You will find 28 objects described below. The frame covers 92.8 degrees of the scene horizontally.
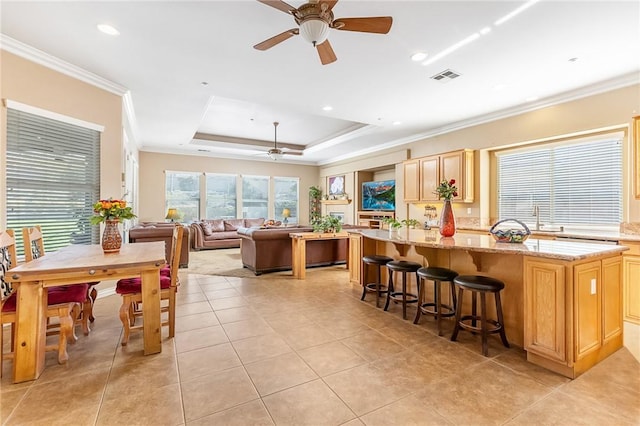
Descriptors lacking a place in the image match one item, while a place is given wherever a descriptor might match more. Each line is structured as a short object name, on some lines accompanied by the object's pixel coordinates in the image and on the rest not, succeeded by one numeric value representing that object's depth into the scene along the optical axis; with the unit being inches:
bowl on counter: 109.1
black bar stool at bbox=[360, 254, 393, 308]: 147.8
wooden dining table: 83.8
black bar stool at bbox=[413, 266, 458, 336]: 115.2
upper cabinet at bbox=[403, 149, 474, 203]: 224.7
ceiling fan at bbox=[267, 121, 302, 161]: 277.7
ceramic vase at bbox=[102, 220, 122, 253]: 112.4
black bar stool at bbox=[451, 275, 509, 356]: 99.1
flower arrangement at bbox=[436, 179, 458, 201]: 133.0
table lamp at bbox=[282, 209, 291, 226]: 407.8
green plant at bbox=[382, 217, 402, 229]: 160.6
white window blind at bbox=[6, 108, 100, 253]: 131.3
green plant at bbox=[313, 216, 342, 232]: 223.9
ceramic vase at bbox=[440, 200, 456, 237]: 135.3
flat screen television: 330.0
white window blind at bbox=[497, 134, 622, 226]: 166.1
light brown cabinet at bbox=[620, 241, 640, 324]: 133.3
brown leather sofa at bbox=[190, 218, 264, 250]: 331.0
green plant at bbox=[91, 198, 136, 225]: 109.8
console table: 204.2
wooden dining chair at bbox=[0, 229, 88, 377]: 86.1
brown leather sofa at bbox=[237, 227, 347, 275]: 214.2
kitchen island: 86.0
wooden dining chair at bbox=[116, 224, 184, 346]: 104.3
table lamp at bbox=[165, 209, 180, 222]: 343.0
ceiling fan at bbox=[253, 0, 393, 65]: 82.5
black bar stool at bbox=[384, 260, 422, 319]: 132.3
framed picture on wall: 399.5
